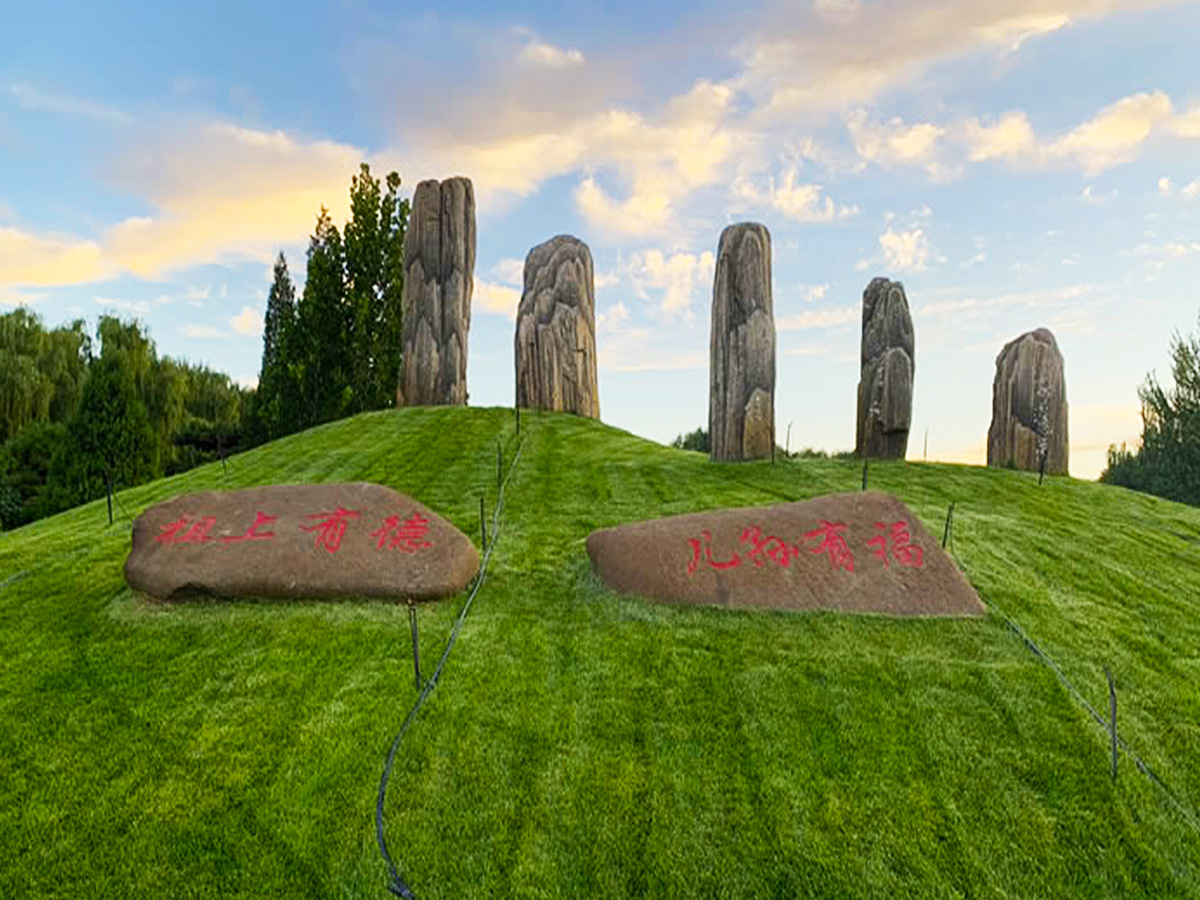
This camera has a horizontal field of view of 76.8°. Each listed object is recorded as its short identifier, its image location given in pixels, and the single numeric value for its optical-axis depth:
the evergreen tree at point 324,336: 27.11
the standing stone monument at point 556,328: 17.66
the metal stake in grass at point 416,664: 5.40
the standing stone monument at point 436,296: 19.14
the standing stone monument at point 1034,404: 14.73
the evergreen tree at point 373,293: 27.52
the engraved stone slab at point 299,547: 7.24
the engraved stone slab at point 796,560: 7.23
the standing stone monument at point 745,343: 13.09
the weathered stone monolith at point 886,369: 13.99
